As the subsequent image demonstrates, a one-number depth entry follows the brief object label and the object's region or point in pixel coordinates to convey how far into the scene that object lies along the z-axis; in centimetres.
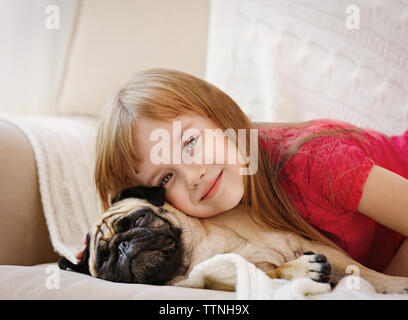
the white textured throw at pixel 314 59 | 133
